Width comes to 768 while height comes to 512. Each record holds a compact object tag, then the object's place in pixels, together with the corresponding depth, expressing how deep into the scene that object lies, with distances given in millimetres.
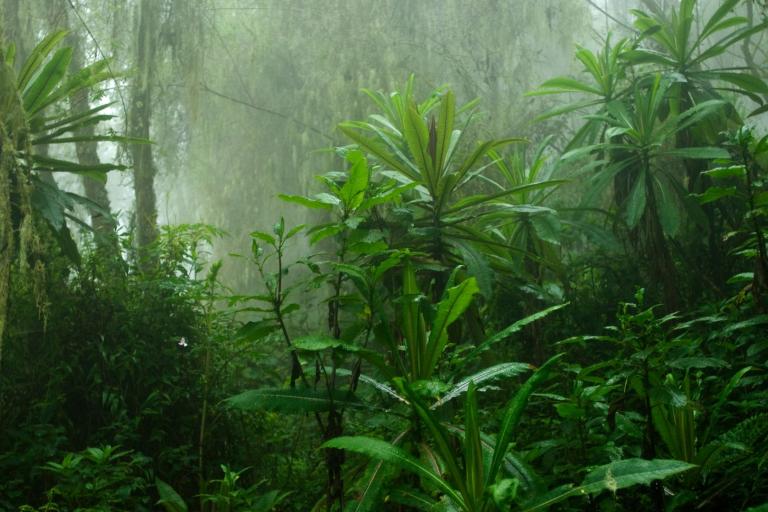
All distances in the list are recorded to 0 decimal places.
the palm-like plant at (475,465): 1600
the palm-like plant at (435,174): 2889
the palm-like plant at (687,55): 3838
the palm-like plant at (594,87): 3947
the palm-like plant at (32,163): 2842
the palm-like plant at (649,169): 3504
